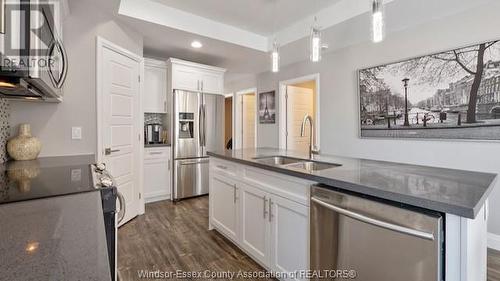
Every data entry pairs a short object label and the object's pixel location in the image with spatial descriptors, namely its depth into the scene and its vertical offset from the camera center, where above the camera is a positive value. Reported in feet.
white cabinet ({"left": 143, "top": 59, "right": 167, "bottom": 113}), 12.80 +2.89
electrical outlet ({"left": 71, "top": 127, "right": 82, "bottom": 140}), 7.92 +0.22
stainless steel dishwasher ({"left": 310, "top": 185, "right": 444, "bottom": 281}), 3.29 -1.59
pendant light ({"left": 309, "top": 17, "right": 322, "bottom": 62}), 6.69 +2.69
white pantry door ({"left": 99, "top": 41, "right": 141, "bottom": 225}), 8.76 +0.72
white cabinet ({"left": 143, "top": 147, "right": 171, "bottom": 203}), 12.45 -1.81
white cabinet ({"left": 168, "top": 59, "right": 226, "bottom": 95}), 12.94 +3.56
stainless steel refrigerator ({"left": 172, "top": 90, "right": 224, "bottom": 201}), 12.92 +0.09
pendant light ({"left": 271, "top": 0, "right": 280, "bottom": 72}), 7.88 +2.69
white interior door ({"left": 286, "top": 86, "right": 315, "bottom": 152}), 15.61 +1.74
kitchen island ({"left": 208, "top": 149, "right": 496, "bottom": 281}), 3.17 -1.08
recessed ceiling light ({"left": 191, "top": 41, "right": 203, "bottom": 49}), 11.36 +4.60
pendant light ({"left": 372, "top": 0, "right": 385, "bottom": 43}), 5.23 +2.62
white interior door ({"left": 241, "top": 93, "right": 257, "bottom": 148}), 19.69 +1.60
